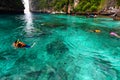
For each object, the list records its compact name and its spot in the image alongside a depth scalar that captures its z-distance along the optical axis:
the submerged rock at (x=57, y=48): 6.80
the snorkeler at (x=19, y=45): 7.18
